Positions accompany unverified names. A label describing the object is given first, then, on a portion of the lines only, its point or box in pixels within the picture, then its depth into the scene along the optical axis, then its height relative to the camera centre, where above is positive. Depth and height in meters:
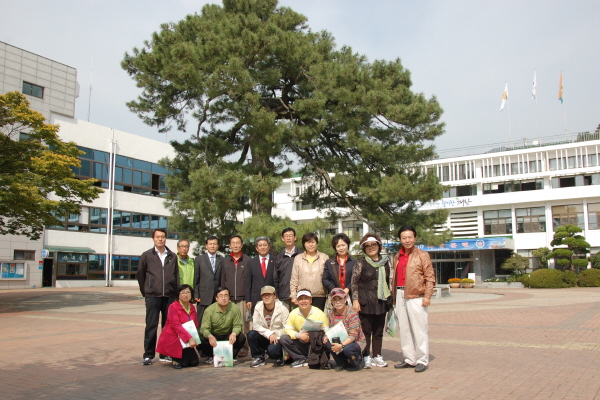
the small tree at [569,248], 35.78 +0.69
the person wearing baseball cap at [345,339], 6.32 -1.01
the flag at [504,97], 47.66 +14.96
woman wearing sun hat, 6.66 -0.47
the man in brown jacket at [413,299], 6.35 -0.52
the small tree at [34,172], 15.76 +2.89
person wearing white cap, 6.68 -0.88
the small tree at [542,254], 39.62 +0.29
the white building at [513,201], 41.72 +4.85
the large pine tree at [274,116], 15.89 +4.69
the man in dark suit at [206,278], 7.52 -0.28
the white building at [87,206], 32.75 +4.06
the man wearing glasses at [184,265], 7.52 -0.08
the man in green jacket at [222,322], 6.94 -0.86
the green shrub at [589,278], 32.53 -1.31
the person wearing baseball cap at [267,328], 6.77 -0.93
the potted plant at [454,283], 40.21 -1.96
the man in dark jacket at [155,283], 6.97 -0.32
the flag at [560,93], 45.57 +14.69
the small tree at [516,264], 39.75 -0.48
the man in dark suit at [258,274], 7.47 -0.22
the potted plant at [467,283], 39.66 -1.92
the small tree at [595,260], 37.11 -0.19
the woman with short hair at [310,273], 7.02 -0.19
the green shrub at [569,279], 33.00 -1.38
